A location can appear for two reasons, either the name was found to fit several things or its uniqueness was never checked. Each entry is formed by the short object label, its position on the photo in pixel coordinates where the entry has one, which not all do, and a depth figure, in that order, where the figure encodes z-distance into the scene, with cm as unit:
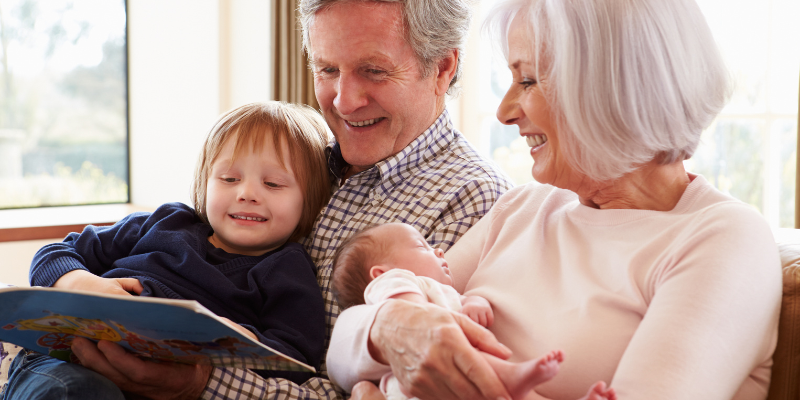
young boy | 158
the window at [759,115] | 338
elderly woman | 100
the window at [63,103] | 415
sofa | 117
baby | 125
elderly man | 170
